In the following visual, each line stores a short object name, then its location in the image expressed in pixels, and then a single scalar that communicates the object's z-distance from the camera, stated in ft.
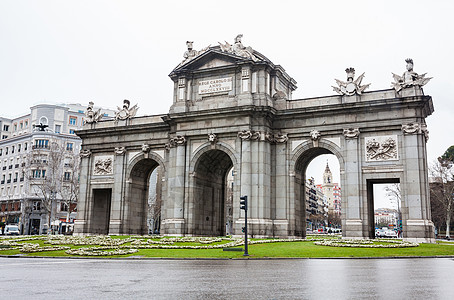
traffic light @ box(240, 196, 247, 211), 95.30
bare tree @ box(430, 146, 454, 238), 221.46
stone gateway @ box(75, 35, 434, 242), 130.82
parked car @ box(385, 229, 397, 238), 242.33
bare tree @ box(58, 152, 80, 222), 277.62
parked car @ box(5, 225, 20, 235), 240.32
